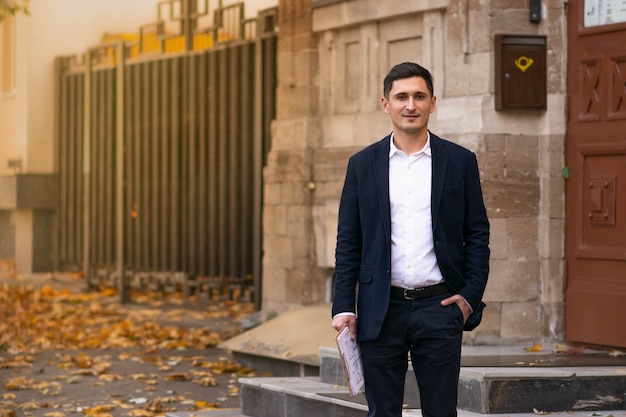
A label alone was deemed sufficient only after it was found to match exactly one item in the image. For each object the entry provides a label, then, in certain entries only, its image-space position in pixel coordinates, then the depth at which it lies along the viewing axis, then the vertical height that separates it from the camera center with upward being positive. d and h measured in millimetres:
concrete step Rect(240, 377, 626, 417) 9361 -1139
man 6705 -198
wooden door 11076 +241
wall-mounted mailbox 11508 +948
